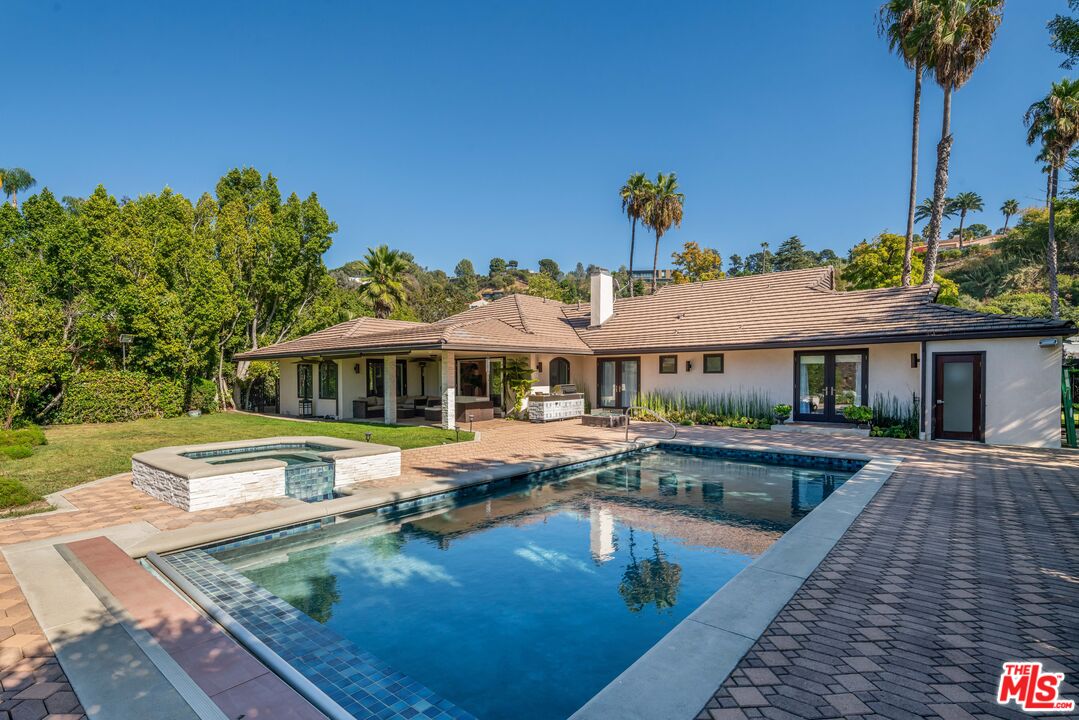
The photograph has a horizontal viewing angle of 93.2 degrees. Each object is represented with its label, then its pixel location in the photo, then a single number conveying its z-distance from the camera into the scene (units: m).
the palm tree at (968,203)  60.94
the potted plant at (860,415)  14.60
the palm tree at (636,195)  34.25
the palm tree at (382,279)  31.19
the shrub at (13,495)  6.89
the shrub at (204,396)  20.52
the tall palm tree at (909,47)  17.88
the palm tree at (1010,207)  57.38
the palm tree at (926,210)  49.46
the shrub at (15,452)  10.46
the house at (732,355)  12.76
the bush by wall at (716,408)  16.70
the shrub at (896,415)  14.04
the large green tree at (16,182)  43.41
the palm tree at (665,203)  33.88
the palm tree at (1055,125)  21.28
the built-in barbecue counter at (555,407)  17.77
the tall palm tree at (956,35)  16.98
